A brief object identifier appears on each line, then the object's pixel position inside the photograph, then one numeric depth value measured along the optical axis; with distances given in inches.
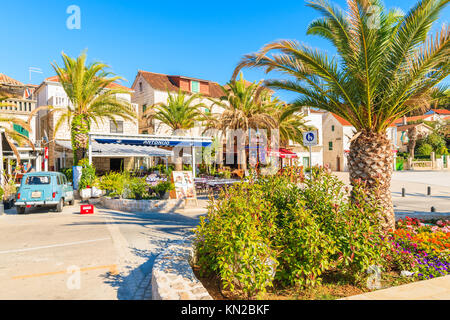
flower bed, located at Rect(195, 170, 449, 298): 139.0
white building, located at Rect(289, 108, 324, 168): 1662.2
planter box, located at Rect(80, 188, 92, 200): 575.8
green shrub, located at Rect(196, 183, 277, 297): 133.6
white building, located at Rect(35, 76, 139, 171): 1007.6
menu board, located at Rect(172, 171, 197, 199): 468.1
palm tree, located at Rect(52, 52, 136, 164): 668.1
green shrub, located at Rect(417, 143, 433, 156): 1903.3
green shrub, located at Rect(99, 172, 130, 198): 509.9
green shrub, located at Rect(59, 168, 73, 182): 745.3
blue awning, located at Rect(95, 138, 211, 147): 627.0
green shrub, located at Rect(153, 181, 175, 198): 502.9
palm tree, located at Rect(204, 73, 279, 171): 735.7
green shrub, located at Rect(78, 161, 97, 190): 589.0
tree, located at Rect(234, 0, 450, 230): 225.5
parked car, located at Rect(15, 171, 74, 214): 440.5
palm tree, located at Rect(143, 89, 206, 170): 960.3
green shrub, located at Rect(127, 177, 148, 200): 489.1
